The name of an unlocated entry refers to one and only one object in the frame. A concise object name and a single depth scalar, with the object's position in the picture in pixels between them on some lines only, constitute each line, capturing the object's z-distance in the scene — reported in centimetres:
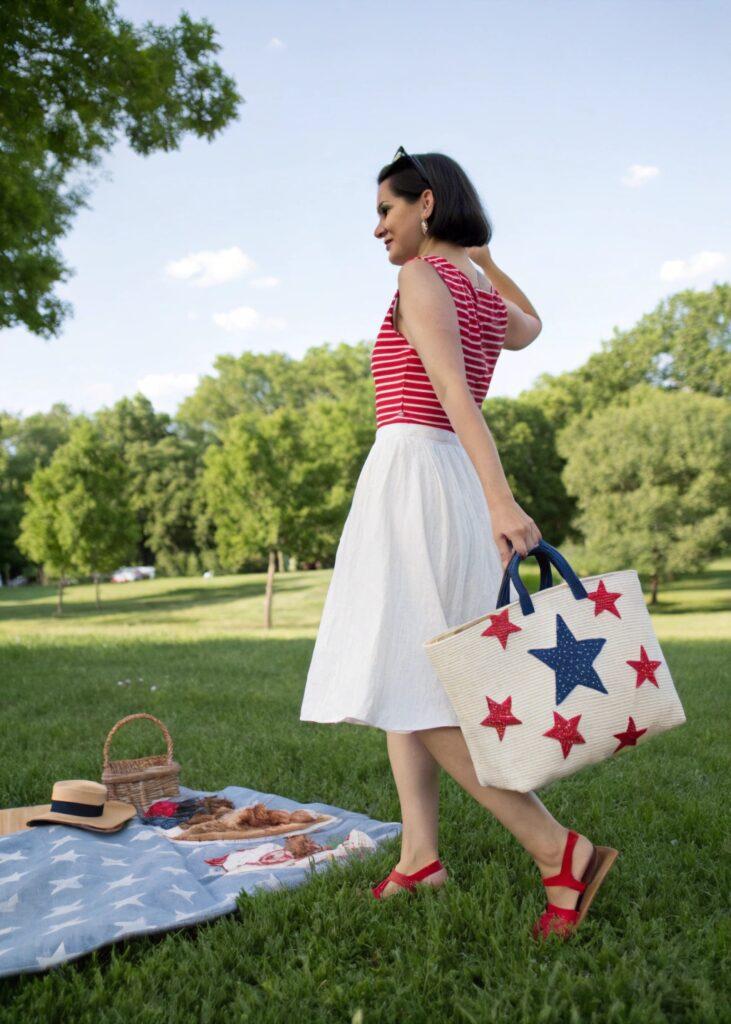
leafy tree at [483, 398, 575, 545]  3931
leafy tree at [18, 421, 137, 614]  2872
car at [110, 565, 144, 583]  5216
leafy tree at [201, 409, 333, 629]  2241
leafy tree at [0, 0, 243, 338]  749
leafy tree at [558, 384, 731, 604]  2781
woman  233
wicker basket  402
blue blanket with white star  248
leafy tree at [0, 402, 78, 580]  5091
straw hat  348
